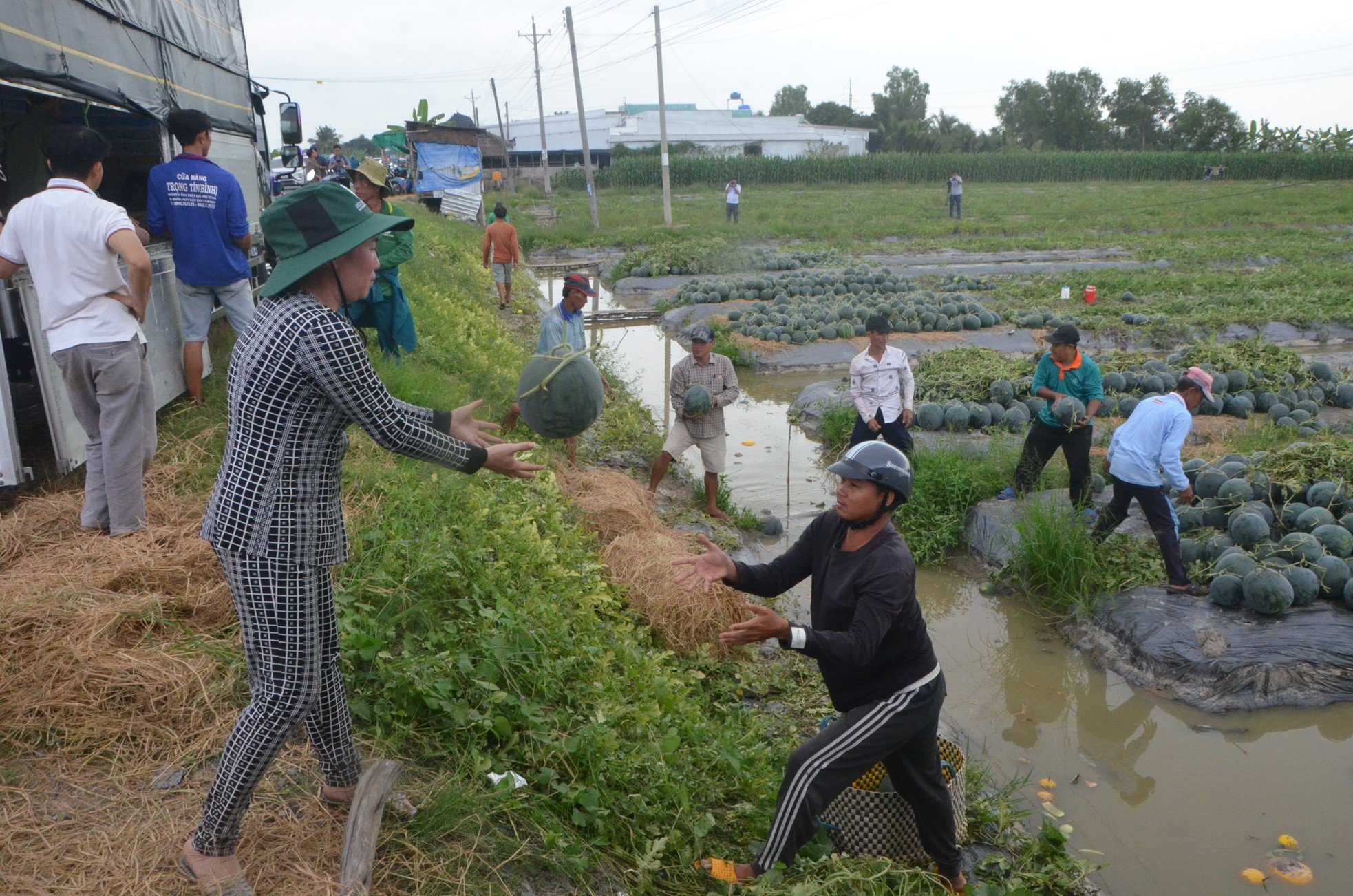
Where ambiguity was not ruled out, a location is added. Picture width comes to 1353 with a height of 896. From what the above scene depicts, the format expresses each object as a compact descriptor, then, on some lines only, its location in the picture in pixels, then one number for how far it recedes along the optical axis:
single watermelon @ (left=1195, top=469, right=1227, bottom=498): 7.65
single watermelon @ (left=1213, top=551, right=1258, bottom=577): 6.36
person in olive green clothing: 6.47
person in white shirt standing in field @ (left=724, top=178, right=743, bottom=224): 32.16
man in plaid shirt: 8.14
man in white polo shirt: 4.41
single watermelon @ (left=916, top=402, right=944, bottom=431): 10.54
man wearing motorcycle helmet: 3.35
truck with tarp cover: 5.14
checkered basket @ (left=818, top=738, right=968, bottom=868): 3.98
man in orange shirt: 15.08
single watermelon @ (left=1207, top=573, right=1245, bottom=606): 6.29
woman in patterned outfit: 2.59
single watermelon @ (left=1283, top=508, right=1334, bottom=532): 6.89
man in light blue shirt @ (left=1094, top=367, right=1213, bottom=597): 6.48
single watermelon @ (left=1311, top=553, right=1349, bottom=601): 6.25
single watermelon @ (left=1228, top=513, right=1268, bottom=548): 6.82
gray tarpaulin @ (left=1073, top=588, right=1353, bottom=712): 5.84
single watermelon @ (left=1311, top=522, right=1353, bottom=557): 6.57
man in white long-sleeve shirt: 8.12
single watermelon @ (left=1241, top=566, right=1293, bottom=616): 6.08
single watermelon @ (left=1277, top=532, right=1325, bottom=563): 6.39
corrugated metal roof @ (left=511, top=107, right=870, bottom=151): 63.41
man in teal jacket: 7.56
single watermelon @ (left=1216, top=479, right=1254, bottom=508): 7.32
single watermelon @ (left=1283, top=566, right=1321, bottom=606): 6.14
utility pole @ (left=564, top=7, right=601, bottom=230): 30.38
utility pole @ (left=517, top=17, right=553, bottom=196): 40.47
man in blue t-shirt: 5.96
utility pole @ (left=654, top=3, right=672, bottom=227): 29.33
